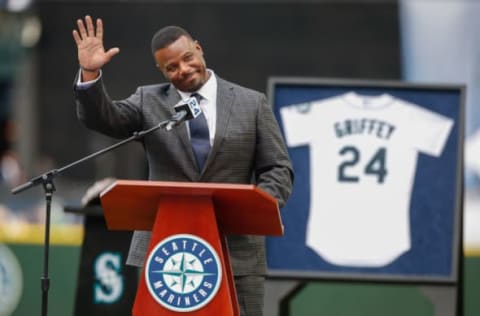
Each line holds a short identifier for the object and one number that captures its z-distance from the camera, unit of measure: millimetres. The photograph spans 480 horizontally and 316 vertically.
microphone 12539
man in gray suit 12883
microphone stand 12586
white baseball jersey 16812
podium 12133
